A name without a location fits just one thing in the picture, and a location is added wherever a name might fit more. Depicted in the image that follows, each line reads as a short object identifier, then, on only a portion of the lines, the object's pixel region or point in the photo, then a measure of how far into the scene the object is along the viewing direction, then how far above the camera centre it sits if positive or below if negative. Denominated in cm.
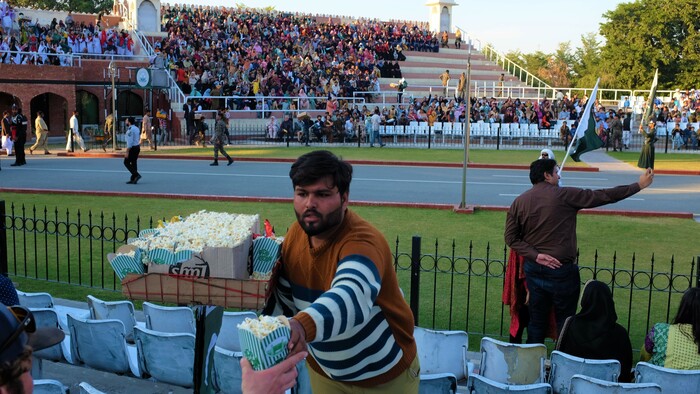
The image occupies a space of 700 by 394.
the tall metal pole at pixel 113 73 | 2565 +158
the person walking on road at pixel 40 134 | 2541 -61
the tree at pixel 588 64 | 6103 +638
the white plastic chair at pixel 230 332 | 559 -166
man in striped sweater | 291 -65
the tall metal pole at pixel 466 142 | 1309 -34
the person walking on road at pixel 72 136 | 2573 -66
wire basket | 316 -74
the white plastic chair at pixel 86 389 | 362 -135
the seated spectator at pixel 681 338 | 499 -146
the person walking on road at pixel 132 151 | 1722 -77
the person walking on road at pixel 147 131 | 2791 -48
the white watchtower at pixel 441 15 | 5459 +808
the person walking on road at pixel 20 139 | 2123 -65
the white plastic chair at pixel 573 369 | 483 -161
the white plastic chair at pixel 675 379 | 450 -156
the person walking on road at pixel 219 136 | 2170 -50
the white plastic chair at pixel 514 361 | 502 -164
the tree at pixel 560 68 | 7806 +639
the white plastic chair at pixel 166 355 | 503 -166
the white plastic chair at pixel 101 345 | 526 -167
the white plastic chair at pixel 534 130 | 3253 -24
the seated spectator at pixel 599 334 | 529 -152
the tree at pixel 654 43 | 5322 +617
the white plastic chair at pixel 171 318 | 564 -155
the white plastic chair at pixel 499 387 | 421 -152
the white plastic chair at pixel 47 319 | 539 -149
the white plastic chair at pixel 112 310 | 587 -155
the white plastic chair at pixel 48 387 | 392 -145
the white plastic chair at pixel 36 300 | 597 -149
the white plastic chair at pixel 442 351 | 528 -166
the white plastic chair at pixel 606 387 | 415 -149
